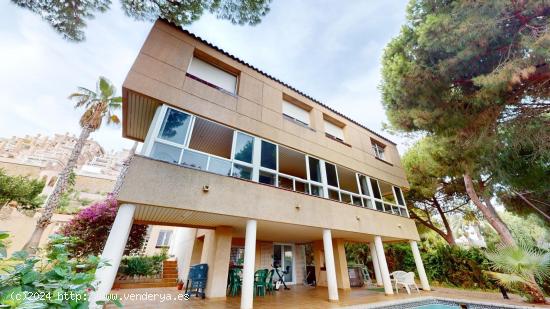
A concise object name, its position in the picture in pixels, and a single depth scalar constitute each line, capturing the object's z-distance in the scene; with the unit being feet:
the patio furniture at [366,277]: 48.44
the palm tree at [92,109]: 46.29
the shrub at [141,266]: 44.37
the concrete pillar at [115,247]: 15.65
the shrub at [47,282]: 5.90
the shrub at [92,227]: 39.91
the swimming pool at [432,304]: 26.49
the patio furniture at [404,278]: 34.88
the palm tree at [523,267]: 27.96
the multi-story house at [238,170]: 21.03
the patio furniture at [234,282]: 29.86
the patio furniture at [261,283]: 30.73
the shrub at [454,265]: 43.16
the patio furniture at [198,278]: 27.76
